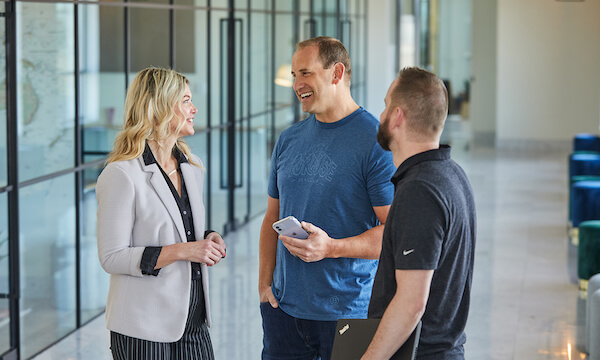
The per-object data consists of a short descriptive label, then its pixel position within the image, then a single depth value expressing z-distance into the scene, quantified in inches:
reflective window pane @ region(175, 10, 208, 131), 307.3
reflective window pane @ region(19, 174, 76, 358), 194.9
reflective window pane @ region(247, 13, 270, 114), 386.6
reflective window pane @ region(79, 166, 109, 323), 223.5
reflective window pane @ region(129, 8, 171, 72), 259.3
